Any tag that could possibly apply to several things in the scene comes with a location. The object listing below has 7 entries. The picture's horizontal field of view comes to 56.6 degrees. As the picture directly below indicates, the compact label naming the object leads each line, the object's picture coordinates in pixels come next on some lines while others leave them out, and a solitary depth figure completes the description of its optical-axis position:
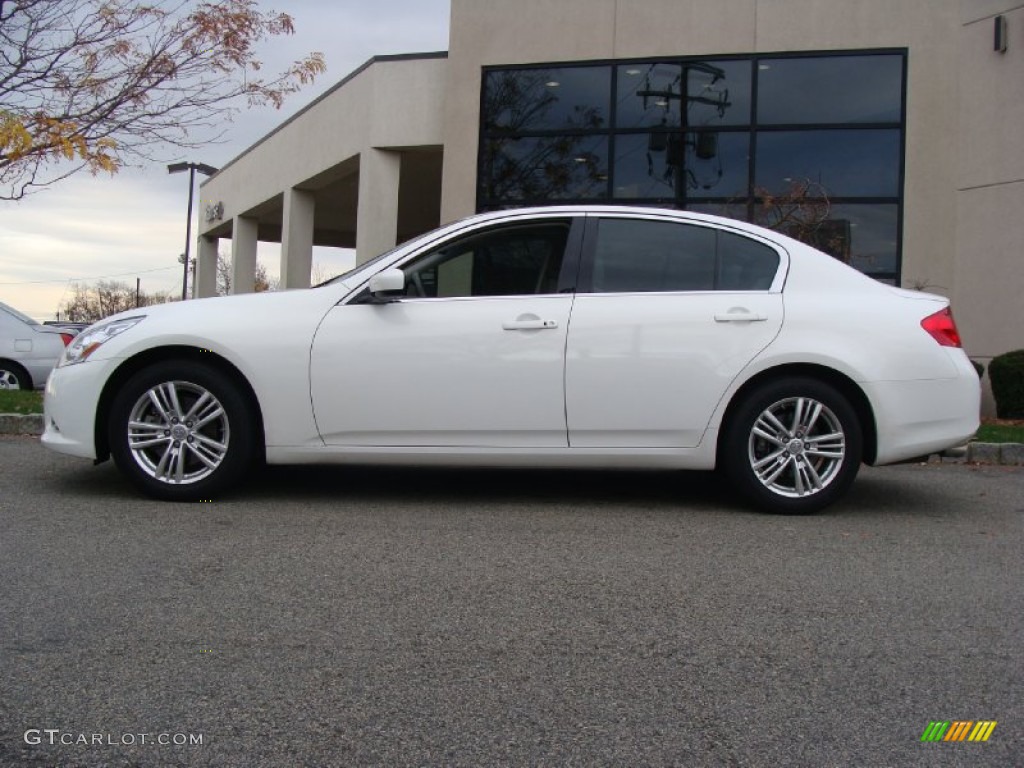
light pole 29.66
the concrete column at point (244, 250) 25.52
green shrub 10.76
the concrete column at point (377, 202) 16.14
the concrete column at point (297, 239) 20.67
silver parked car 11.93
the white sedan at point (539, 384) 5.10
